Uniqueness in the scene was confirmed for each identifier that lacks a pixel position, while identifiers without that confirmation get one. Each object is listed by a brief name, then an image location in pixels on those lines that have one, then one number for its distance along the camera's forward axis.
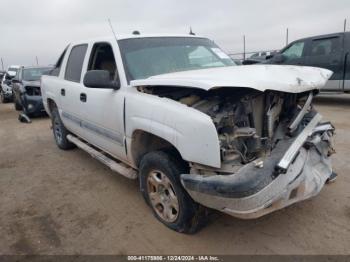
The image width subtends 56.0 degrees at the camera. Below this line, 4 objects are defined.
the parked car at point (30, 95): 9.98
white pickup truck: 2.41
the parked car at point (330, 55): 8.70
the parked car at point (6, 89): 16.09
